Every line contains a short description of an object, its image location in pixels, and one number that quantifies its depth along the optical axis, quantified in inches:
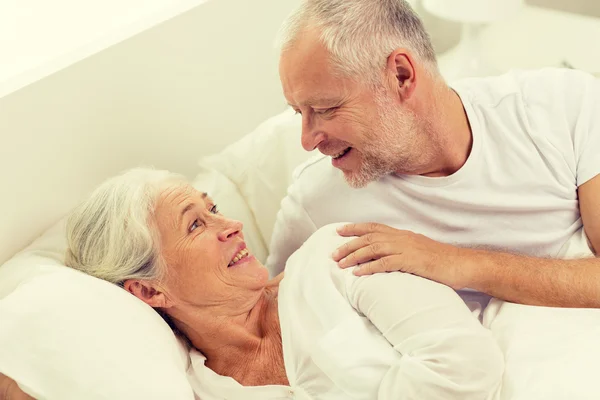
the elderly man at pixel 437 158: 59.5
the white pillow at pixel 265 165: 80.5
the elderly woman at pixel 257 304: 52.7
